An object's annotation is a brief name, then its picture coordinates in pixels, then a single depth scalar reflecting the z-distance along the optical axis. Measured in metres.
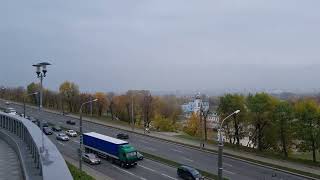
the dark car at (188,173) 22.38
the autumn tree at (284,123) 29.34
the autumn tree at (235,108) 33.60
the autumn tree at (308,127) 27.17
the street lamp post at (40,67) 16.56
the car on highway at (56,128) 44.22
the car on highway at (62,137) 37.63
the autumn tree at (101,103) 66.89
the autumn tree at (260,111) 31.44
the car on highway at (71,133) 40.05
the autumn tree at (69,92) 72.76
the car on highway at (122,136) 37.93
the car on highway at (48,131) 41.26
